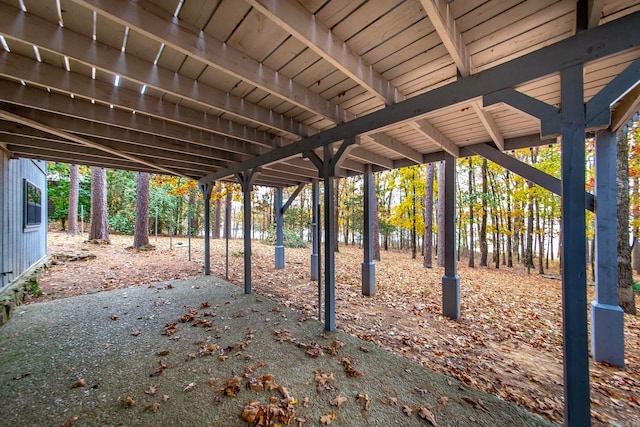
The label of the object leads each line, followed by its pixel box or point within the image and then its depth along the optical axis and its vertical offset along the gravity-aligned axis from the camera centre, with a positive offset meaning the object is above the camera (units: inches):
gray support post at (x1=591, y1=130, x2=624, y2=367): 111.0 -22.8
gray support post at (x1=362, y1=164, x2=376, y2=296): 216.8 -29.7
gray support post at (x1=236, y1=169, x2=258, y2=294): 207.0 -3.5
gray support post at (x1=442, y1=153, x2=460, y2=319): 167.6 -21.1
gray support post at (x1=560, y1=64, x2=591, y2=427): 64.3 -10.0
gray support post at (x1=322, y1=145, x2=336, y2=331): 137.6 -16.0
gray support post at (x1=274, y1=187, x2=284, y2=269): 322.7 -38.2
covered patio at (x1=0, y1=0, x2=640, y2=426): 64.6 +50.6
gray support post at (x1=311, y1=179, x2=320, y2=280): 244.8 -41.1
